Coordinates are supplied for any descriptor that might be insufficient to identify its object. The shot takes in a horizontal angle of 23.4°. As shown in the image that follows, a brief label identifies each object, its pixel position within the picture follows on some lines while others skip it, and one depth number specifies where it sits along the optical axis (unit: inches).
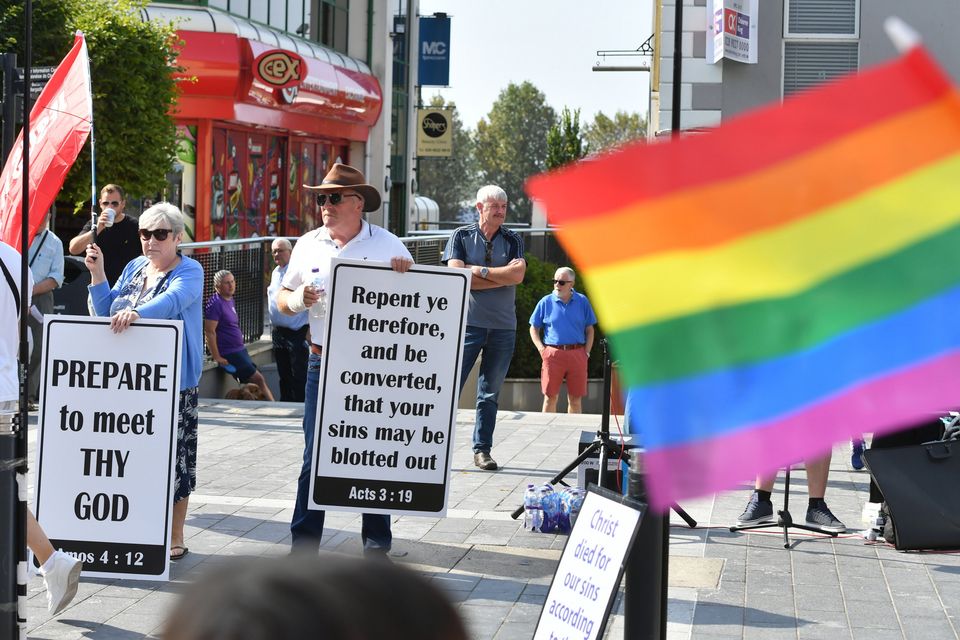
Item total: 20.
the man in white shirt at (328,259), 451.8
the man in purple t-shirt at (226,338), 1041.4
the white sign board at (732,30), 1114.5
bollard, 291.5
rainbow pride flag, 149.7
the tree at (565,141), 4260.3
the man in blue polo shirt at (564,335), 940.6
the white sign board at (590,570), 291.7
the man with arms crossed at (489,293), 620.0
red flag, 414.7
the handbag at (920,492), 493.2
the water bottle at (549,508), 517.6
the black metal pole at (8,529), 309.2
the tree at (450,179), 7857.9
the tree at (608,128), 7170.5
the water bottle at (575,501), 516.6
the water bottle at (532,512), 518.4
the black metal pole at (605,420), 439.7
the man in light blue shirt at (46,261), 727.0
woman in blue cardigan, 443.8
